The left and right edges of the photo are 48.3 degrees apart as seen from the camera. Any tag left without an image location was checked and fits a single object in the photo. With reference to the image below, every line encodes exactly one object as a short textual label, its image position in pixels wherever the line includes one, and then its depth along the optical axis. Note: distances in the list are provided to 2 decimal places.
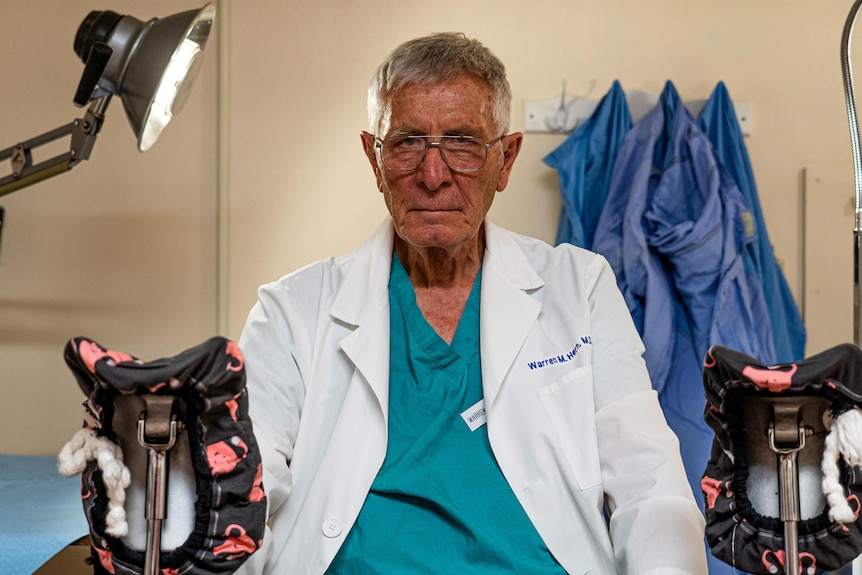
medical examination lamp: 1.59
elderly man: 1.31
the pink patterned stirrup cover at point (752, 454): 0.93
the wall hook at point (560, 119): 2.33
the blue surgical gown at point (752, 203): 2.26
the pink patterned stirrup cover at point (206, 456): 0.94
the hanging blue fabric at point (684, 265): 2.15
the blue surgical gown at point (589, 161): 2.27
